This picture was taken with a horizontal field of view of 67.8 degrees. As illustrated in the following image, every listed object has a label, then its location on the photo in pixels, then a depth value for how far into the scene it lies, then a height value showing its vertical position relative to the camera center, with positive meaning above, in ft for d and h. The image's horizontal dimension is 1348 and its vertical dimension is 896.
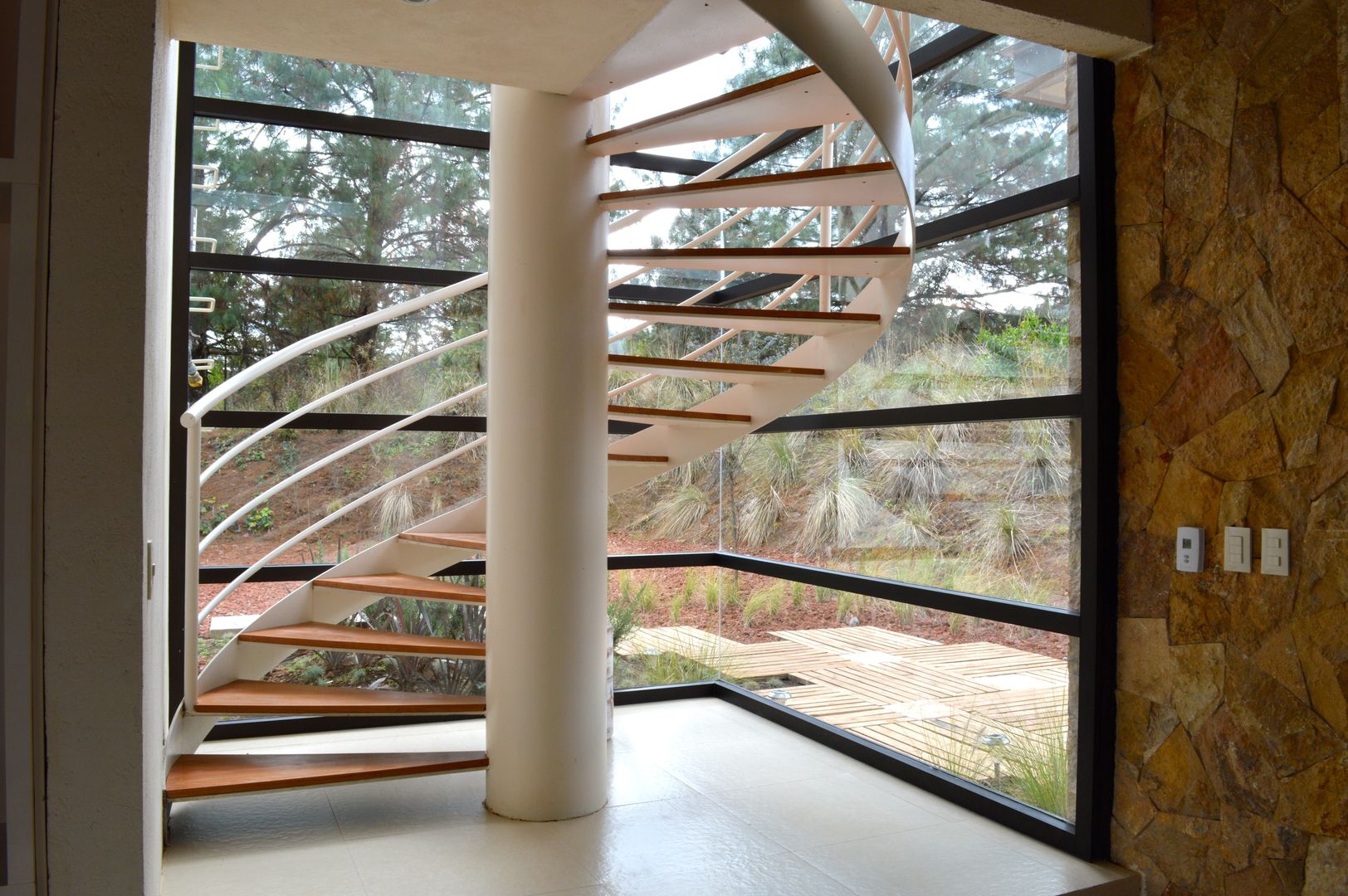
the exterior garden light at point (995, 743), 11.39 -3.23
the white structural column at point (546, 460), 11.22 -0.01
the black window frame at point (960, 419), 9.91 +0.51
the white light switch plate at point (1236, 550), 8.59 -0.76
